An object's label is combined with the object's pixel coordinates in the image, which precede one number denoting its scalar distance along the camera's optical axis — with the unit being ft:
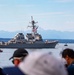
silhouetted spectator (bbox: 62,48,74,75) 27.26
